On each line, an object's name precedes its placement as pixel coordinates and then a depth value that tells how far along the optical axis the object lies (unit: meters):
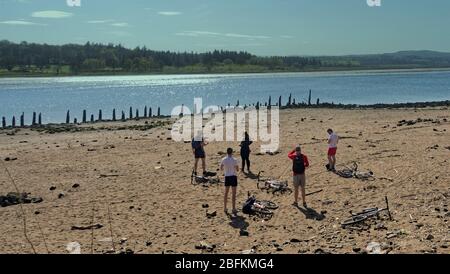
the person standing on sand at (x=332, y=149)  17.89
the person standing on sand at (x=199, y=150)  18.18
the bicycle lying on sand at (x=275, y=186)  15.72
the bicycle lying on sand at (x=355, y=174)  16.56
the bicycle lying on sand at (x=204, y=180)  17.38
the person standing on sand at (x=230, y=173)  13.44
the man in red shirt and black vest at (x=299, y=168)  13.80
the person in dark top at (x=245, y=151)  18.75
